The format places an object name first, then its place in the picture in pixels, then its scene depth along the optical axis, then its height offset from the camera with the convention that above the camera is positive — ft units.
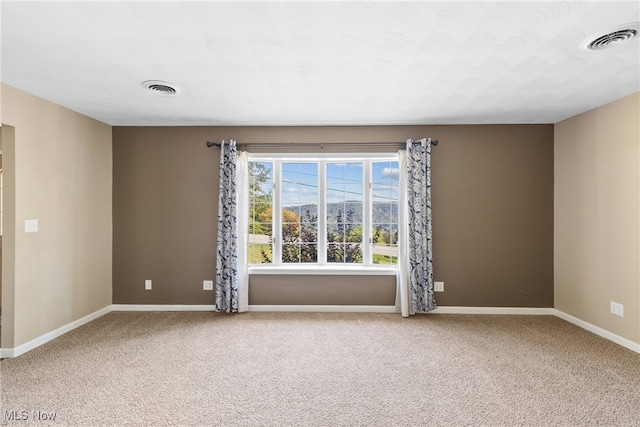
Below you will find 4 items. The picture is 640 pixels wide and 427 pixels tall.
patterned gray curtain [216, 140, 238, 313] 12.34 -0.82
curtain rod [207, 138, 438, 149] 12.56 +2.95
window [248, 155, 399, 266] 13.15 +0.06
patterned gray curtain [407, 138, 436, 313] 12.19 -0.55
